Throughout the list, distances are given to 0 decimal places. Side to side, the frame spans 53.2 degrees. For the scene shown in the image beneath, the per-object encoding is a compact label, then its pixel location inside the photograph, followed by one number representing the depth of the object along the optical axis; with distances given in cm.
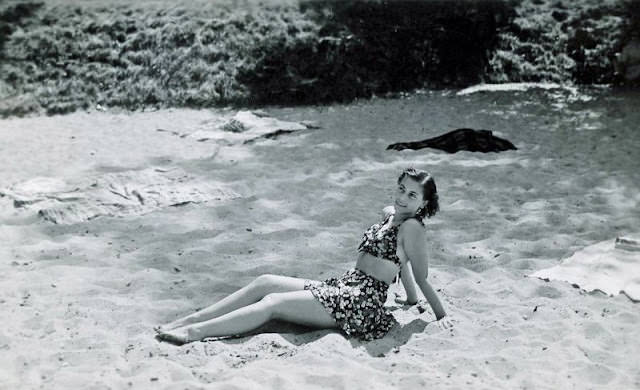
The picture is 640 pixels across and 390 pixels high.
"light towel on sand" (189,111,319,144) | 779
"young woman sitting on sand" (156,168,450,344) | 327
